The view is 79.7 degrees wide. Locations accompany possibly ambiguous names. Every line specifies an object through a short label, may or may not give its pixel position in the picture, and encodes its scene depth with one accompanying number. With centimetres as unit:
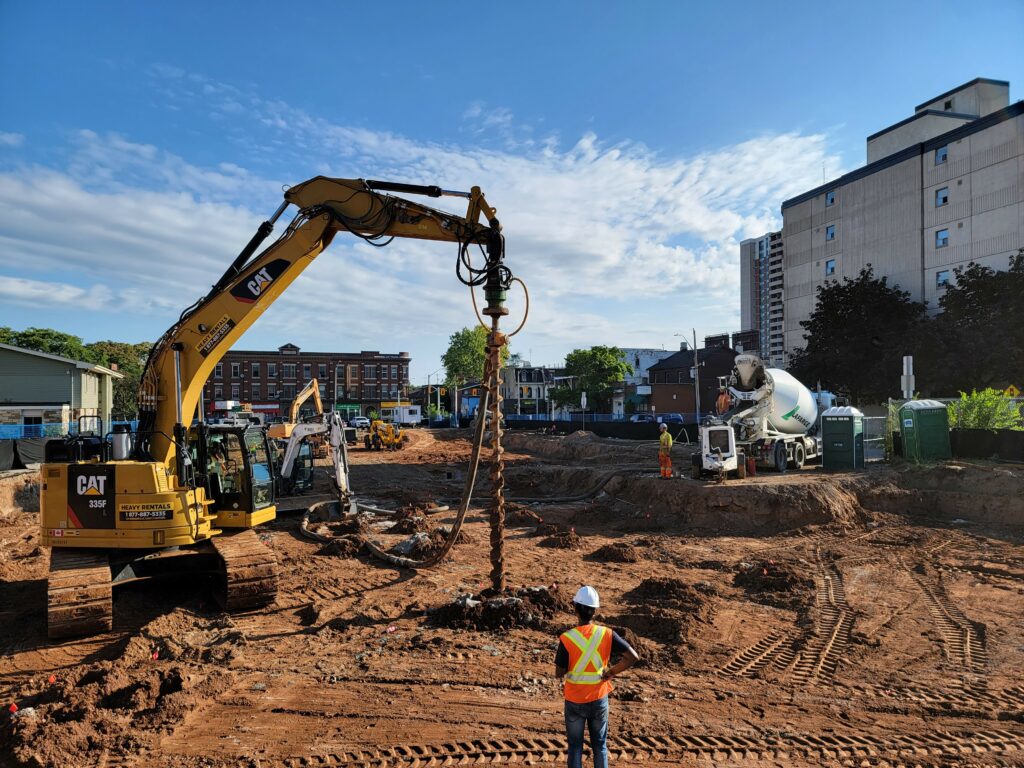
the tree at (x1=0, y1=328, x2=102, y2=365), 5375
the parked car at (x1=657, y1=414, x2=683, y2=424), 4951
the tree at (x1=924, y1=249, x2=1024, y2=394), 3131
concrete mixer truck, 1984
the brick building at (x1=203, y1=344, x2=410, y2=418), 8212
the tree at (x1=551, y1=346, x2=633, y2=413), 6962
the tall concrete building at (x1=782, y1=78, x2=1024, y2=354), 3819
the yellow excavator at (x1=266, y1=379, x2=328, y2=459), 2069
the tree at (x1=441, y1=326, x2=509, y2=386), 9625
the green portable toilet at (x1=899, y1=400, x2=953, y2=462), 1880
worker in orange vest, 429
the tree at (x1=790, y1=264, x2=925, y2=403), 3650
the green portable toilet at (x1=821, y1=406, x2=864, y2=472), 1931
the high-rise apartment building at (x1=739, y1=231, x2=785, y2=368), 13150
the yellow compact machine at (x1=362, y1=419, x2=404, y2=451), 3959
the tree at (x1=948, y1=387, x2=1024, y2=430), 1927
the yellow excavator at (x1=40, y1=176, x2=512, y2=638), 805
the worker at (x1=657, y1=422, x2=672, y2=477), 1906
